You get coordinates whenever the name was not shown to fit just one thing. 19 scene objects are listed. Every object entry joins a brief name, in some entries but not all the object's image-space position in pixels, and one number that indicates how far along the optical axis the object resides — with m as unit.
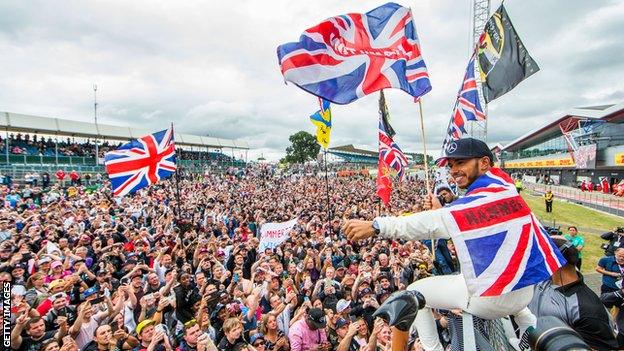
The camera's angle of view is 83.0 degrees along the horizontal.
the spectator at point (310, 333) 5.12
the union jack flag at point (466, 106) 7.91
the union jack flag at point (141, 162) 8.55
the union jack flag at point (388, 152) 10.09
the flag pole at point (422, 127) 5.09
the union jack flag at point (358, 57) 4.92
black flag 7.45
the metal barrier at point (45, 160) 25.61
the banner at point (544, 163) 44.97
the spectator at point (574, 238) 9.81
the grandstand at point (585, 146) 34.34
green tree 93.44
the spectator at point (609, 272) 6.67
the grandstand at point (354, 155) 65.50
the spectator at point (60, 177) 24.23
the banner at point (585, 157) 36.31
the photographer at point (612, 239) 7.88
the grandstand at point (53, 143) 25.20
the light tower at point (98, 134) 30.94
